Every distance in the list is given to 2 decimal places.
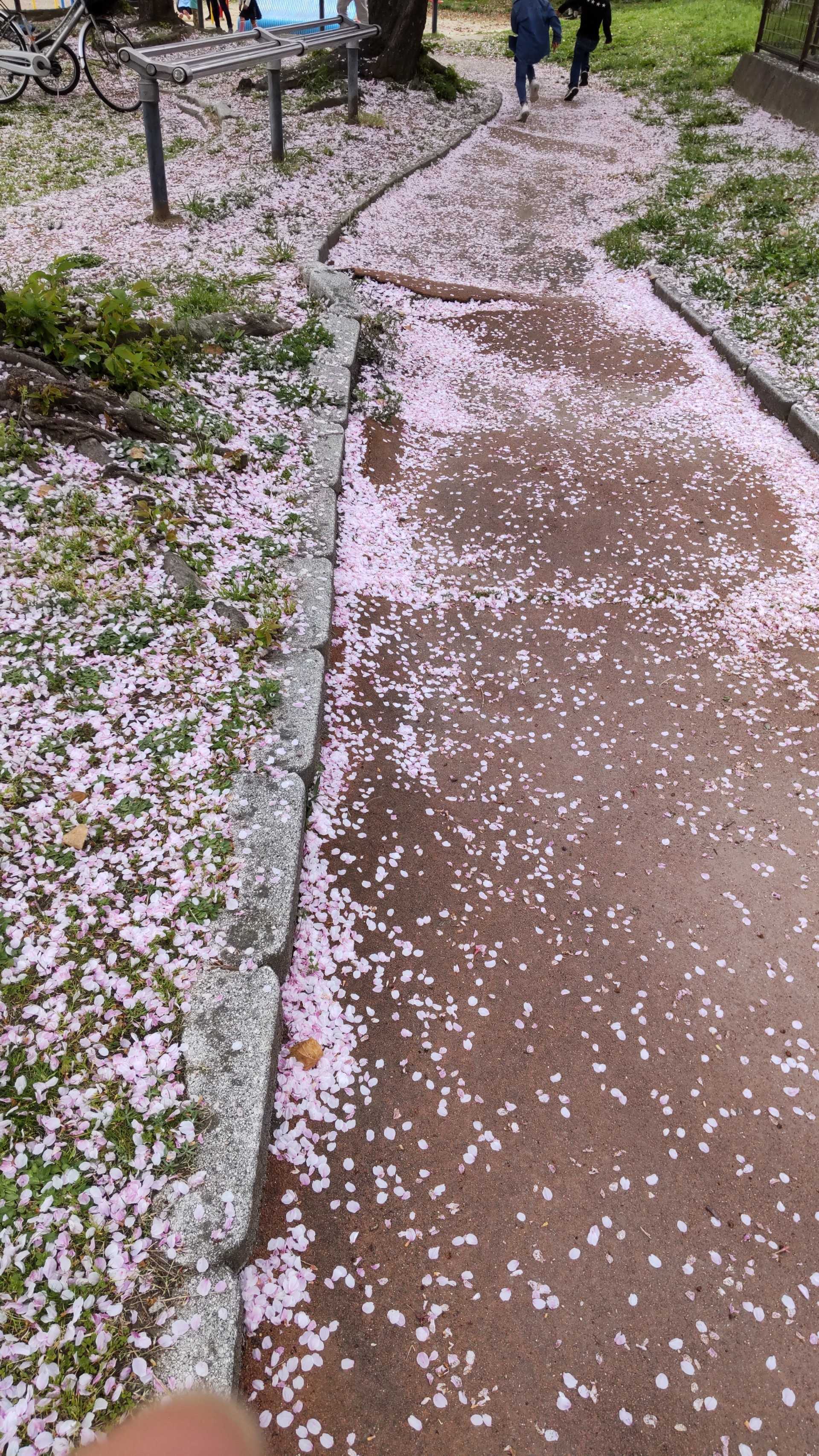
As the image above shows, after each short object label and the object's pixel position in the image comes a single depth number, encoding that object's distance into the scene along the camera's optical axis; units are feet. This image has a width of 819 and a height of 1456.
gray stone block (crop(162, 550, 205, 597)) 12.99
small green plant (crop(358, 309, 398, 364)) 22.89
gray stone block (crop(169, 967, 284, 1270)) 6.84
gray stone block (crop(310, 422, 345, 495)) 17.02
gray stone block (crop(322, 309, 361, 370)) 21.22
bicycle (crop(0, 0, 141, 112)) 35.83
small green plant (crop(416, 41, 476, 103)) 50.03
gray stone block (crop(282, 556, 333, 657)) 12.87
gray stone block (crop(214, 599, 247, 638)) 12.66
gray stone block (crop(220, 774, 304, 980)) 8.88
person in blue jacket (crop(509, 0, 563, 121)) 43.68
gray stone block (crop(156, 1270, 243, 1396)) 6.11
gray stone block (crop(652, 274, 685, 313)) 28.32
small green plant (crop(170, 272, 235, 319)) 20.93
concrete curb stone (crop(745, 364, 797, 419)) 22.07
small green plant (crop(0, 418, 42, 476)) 13.92
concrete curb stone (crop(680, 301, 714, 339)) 26.40
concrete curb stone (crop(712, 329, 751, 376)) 24.12
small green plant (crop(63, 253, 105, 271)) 23.70
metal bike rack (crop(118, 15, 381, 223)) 25.45
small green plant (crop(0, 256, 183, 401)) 15.39
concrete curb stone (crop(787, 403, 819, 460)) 20.77
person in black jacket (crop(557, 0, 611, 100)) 50.03
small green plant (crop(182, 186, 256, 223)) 29.12
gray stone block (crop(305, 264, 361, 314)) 24.07
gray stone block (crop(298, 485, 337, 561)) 15.01
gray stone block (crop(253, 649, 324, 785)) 10.91
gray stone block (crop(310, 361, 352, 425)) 19.49
